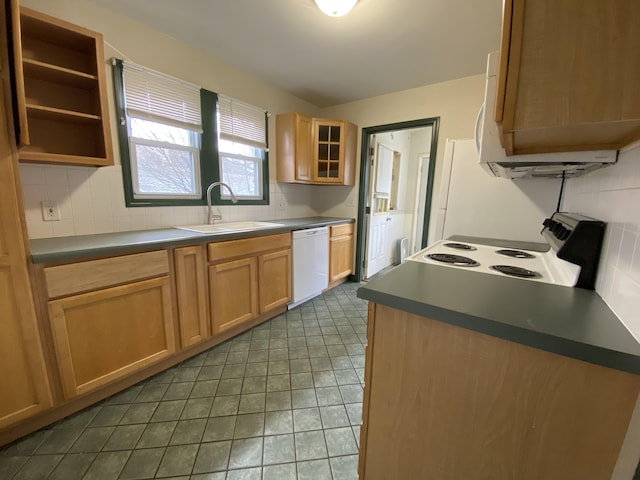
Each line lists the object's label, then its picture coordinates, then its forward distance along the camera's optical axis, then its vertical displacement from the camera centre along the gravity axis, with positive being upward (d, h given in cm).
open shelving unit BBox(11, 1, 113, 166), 138 +60
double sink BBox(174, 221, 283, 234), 208 -27
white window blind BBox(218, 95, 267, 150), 248 +76
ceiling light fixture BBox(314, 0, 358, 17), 153 +116
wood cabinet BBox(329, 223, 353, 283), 316 -66
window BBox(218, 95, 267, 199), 252 +54
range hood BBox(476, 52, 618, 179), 85 +18
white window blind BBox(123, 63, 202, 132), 188 +76
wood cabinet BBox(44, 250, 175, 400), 128 -68
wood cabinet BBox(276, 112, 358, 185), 296 +59
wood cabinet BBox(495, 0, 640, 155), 55 +31
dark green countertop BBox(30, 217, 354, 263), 125 -28
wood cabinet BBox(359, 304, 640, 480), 57 -52
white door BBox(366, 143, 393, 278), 358 -17
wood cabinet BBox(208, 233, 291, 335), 196 -68
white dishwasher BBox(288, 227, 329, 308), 266 -69
